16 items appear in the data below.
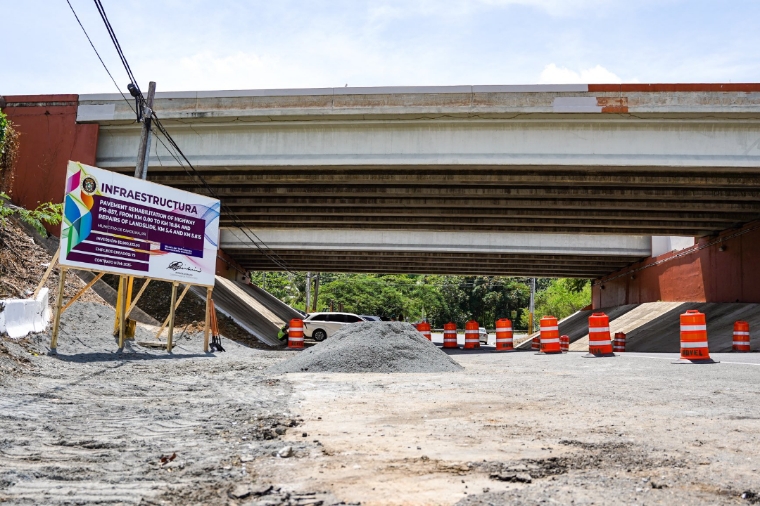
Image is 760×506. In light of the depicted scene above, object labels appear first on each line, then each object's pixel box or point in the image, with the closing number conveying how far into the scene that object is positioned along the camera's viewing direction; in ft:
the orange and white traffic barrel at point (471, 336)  95.35
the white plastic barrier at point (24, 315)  38.43
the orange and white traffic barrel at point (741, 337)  59.93
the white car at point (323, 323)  99.14
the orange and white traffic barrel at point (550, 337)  64.08
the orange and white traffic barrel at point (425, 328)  95.55
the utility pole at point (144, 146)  59.26
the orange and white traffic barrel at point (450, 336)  96.66
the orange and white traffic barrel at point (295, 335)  81.35
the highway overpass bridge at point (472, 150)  65.00
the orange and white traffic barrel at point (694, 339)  43.68
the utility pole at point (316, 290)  208.13
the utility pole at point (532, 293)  224.78
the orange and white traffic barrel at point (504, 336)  81.71
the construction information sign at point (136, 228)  49.75
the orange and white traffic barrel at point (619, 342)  74.08
